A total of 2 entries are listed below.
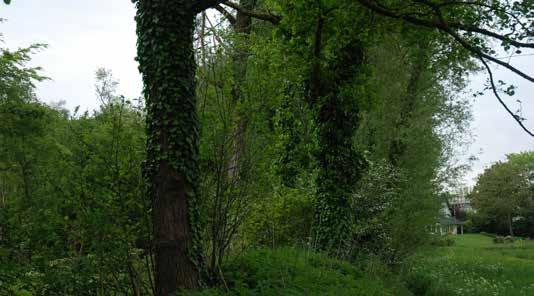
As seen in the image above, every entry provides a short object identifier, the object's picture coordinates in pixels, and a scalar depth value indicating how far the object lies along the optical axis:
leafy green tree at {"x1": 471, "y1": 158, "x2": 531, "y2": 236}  53.47
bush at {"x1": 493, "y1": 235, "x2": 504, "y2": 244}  45.54
